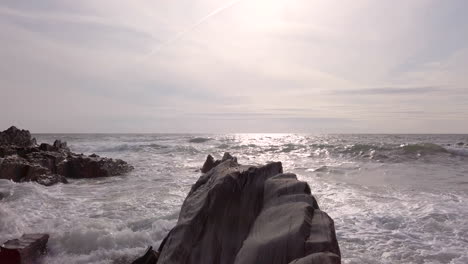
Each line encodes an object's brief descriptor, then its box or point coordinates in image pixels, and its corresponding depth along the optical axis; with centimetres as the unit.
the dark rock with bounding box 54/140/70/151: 1875
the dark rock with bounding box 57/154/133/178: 1398
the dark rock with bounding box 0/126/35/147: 2025
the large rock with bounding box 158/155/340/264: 286
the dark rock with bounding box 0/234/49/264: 441
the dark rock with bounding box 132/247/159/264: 446
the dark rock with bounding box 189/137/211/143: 4676
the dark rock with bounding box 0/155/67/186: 1124
